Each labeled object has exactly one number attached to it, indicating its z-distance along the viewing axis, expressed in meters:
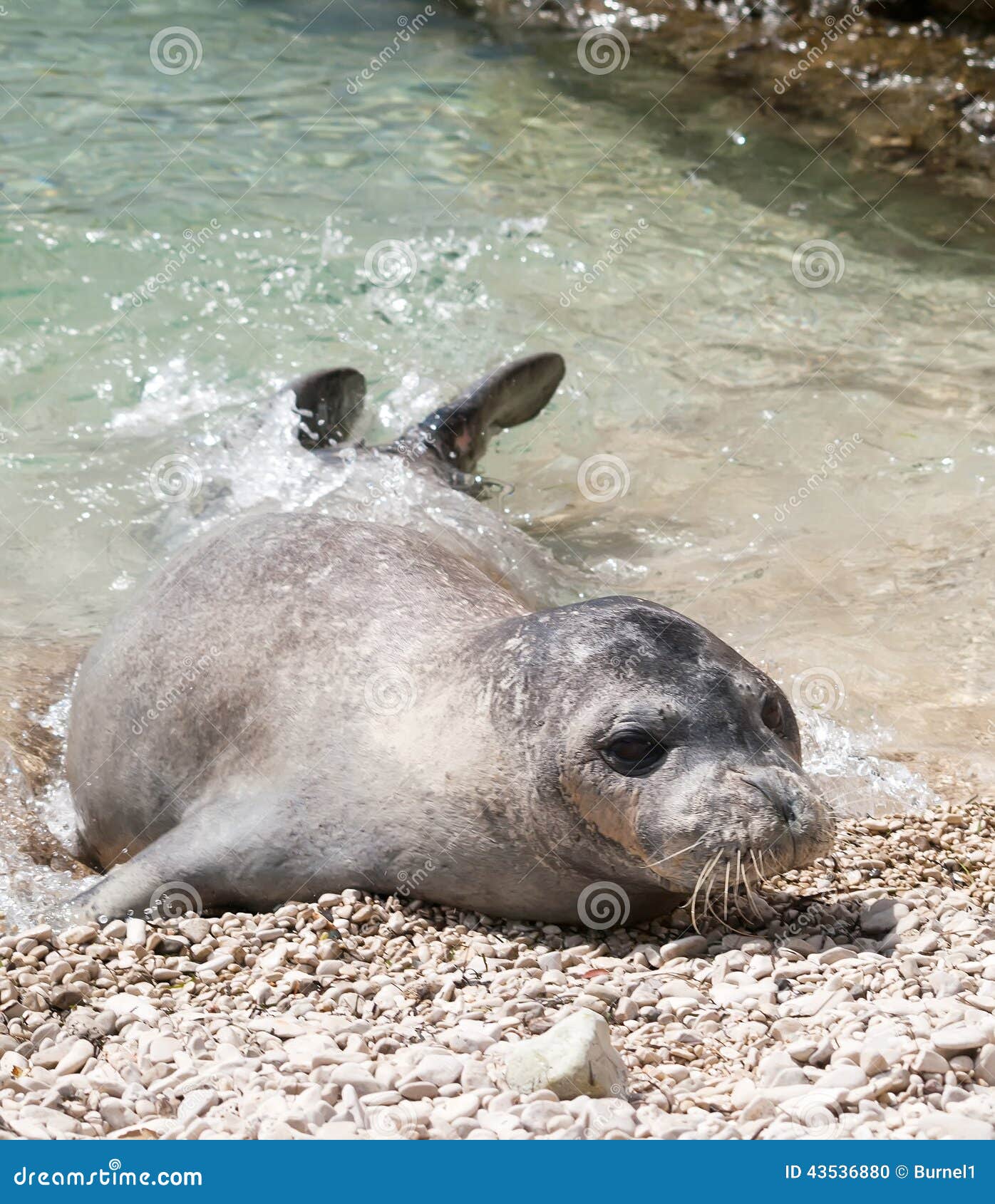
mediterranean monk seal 6.75
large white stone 5.43
